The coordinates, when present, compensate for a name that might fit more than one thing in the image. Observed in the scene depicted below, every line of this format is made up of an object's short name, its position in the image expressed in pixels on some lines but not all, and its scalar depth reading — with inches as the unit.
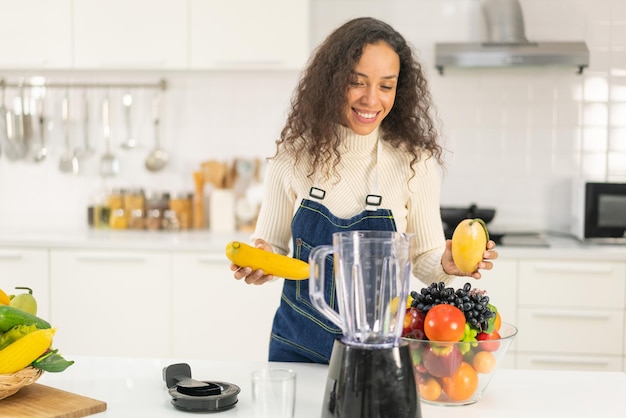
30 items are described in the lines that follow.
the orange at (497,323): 58.8
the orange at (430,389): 57.7
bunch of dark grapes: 57.2
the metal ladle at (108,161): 159.6
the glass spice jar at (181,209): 154.7
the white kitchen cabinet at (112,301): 137.4
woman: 76.7
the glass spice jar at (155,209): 153.6
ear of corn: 56.1
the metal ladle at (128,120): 158.2
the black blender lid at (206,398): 57.2
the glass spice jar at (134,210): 155.0
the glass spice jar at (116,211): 154.7
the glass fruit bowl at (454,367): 56.1
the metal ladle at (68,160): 159.3
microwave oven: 138.3
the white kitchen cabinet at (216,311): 136.3
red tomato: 55.8
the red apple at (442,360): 55.7
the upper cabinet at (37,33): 145.6
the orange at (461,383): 57.2
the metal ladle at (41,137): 159.8
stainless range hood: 138.7
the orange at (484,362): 57.0
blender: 49.5
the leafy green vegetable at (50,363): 57.6
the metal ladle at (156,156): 158.6
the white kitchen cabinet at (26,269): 138.3
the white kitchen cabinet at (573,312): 130.1
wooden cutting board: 55.6
